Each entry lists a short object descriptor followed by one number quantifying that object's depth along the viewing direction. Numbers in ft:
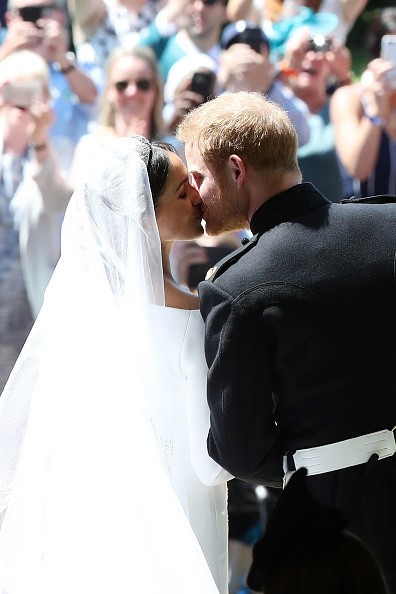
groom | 39.03
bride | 39.41
